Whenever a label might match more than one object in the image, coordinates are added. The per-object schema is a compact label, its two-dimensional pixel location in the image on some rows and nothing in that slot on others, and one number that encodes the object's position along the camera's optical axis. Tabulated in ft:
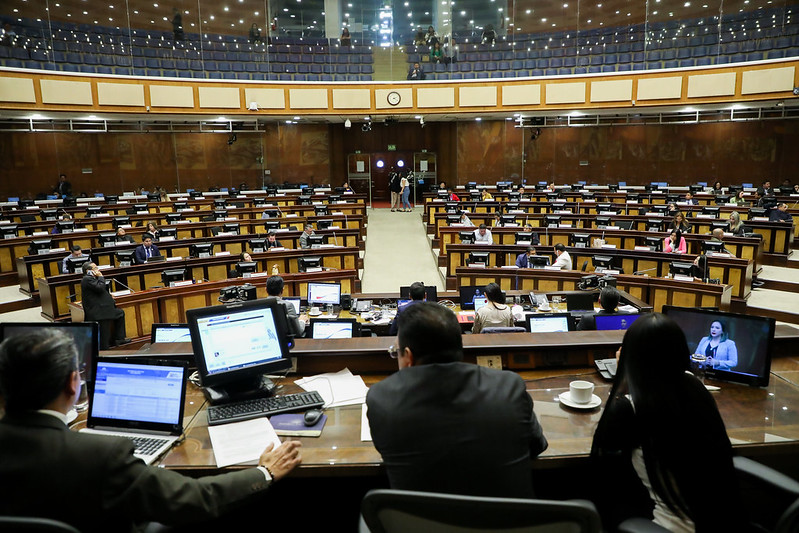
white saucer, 7.46
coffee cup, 7.51
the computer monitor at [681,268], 24.77
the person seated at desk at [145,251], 28.78
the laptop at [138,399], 7.06
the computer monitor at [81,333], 7.70
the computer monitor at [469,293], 20.38
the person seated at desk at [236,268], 25.72
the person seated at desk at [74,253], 27.09
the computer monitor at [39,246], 30.43
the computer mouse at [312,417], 7.11
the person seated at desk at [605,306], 14.90
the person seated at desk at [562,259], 26.76
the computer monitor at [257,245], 31.47
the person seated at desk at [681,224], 32.83
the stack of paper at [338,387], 7.93
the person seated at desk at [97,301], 21.38
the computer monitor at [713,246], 28.19
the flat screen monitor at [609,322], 14.66
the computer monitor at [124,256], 27.30
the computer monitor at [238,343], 7.84
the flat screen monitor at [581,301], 18.51
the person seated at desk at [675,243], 29.50
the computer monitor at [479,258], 28.60
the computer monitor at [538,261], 26.89
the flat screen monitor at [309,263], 27.45
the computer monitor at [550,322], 15.87
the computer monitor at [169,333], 13.99
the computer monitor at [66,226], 36.00
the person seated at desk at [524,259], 27.76
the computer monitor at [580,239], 31.98
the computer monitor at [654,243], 29.26
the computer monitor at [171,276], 25.71
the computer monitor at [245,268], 25.82
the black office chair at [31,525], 3.81
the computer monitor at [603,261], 27.04
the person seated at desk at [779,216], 35.78
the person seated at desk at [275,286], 18.58
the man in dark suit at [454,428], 4.86
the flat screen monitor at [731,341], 8.21
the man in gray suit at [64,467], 4.76
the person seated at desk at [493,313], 15.99
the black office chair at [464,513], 3.48
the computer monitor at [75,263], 26.73
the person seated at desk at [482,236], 33.00
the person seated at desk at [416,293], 15.87
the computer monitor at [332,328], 16.57
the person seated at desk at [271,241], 32.13
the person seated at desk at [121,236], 32.42
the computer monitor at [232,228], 36.24
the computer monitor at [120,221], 38.71
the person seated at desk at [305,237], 32.37
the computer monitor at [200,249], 29.01
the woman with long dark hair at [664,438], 5.41
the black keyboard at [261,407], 7.32
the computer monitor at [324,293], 20.61
